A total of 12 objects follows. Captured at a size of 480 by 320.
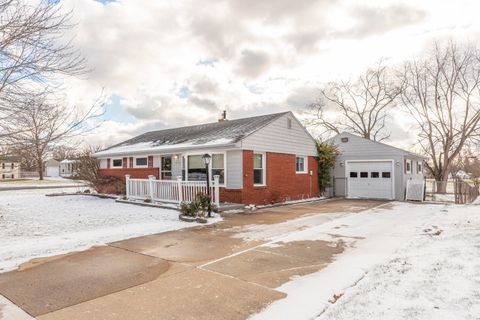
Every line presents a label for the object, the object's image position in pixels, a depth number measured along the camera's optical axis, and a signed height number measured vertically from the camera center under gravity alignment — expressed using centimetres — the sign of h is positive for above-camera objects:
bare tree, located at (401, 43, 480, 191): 2481 +541
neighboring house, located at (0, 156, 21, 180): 5366 -150
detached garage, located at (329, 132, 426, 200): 1742 -30
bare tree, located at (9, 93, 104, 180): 707 +106
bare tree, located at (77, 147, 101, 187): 1955 -13
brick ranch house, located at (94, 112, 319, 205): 1317 +37
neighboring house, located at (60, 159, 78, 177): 5838 -38
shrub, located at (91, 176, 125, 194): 1833 -114
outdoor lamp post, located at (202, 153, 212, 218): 1093 +18
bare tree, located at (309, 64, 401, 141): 3178 +588
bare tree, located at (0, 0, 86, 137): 632 +252
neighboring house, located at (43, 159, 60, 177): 6656 -62
